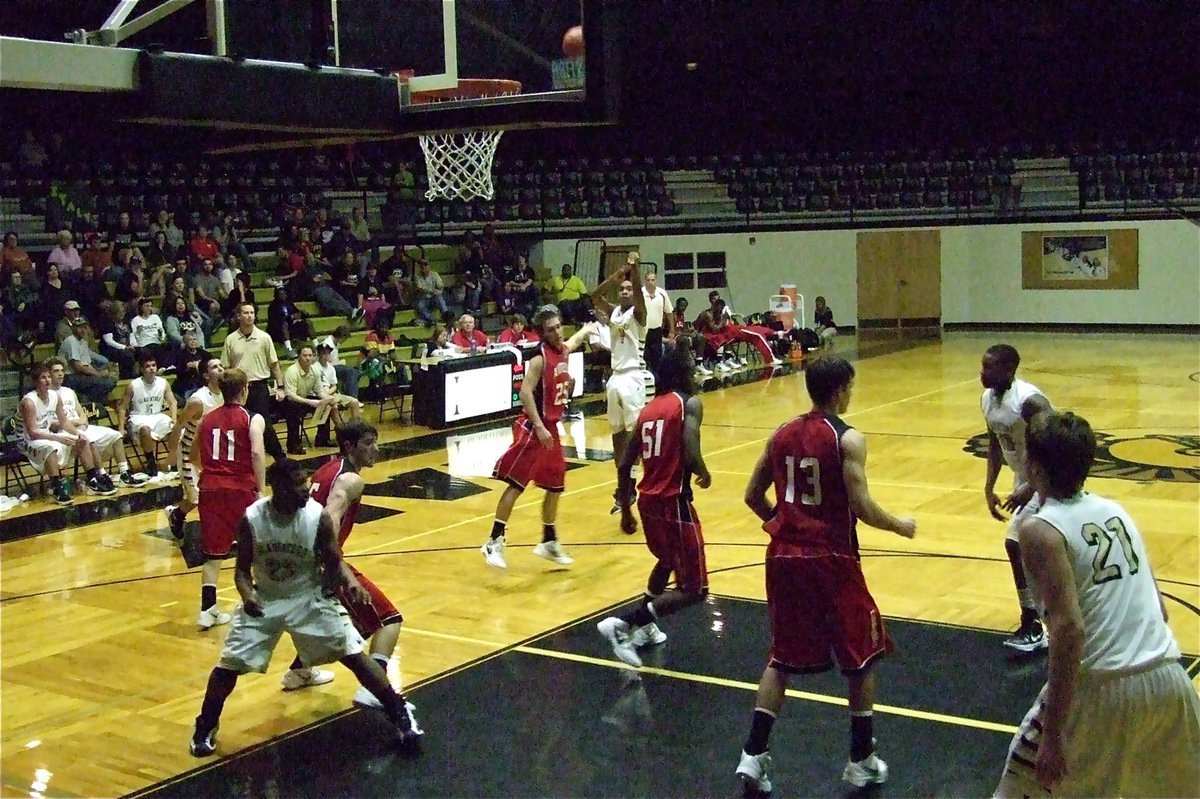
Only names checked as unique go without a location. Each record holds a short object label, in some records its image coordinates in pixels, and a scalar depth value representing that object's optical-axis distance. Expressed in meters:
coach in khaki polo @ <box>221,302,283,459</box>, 11.84
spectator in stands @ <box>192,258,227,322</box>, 16.72
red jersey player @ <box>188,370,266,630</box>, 7.45
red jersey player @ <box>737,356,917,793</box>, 4.88
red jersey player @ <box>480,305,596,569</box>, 8.62
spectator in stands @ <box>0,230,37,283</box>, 15.78
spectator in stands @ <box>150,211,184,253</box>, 18.44
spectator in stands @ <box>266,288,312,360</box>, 16.97
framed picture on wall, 26.64
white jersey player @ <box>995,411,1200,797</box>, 3.27
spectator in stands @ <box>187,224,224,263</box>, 17.80
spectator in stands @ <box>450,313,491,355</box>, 16.58
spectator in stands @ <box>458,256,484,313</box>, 20.91
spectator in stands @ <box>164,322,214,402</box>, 14.11
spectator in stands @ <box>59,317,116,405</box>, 13.70
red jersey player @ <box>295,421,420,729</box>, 5.95
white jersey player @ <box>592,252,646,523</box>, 10.12
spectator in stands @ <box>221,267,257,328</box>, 16.88
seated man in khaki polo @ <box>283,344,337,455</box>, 14.02
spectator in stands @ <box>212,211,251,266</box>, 18.72
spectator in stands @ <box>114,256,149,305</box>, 16.20
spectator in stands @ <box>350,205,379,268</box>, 20.86
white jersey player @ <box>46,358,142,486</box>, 12.11
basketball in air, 7.48
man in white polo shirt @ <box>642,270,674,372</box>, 11.39
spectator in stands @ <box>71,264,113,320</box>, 15.88
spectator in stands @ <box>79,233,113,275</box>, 16.83
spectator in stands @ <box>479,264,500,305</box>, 21.62
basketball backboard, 6.20
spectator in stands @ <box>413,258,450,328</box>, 19.95
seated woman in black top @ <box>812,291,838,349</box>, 25.05
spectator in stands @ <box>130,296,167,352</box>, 15.10
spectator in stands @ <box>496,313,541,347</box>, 17.50
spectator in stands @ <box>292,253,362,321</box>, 18.86
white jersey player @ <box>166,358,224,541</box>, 9.14
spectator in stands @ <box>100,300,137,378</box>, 14.84
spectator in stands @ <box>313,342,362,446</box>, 14.37
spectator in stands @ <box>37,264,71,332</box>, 15.44
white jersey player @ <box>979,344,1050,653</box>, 6.24
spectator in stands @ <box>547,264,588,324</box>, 22.50
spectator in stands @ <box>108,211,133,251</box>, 18.12
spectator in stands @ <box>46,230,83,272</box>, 16.59
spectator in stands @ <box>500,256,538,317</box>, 21.56
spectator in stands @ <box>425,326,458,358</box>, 16.67
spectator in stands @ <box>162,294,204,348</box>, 15.52
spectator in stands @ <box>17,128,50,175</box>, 18.75
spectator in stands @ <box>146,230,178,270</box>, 17.81
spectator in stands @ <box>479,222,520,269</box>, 22.92
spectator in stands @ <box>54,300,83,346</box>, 14.16
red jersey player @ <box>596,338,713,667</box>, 6.43
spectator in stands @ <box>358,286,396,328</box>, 18.83
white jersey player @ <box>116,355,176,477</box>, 12.80
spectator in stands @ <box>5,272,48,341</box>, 15.21
